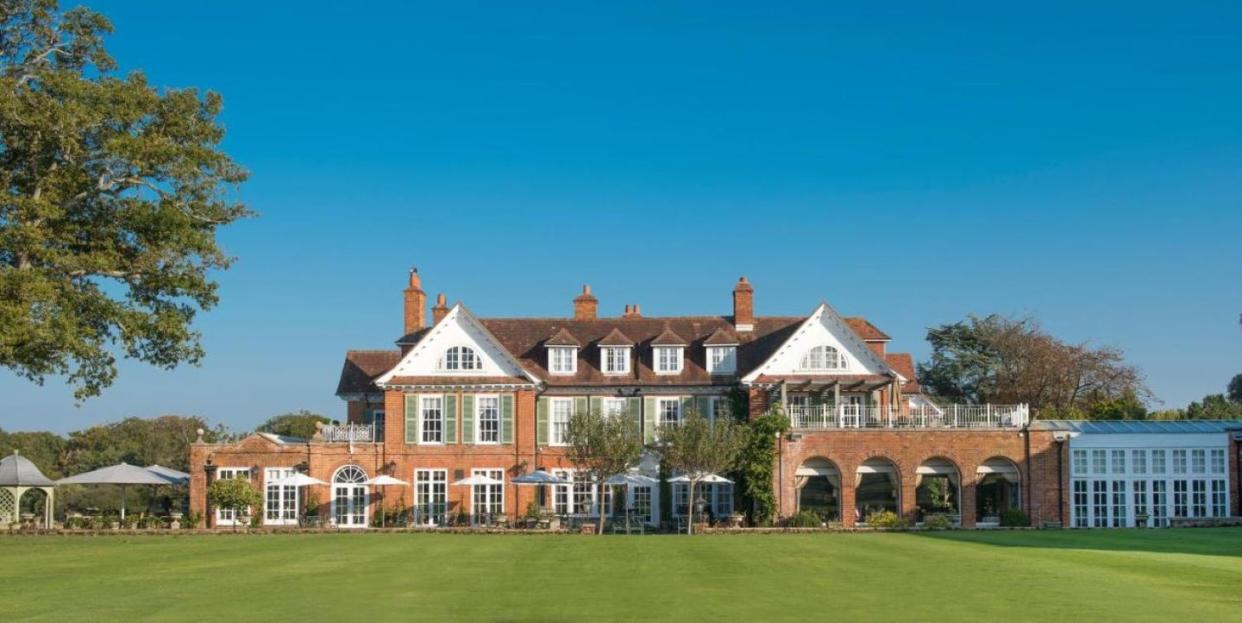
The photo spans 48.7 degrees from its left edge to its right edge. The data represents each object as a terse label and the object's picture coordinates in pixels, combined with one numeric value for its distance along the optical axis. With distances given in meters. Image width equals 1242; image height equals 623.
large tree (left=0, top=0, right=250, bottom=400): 28.66
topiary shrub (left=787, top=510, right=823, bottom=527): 41.12
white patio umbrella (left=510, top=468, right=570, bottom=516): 42.26
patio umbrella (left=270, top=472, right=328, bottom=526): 43.63
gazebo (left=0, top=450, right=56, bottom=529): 45.25
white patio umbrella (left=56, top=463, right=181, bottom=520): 45.66
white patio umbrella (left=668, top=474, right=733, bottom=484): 40.60
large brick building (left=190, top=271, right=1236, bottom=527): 43.41
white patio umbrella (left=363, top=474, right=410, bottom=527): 44.16
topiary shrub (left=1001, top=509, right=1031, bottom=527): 41.41
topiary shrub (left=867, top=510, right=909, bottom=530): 41.56
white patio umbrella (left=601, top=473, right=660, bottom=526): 41.69
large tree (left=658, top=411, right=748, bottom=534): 39.91
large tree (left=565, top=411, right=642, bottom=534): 40.25
